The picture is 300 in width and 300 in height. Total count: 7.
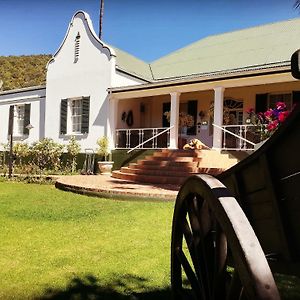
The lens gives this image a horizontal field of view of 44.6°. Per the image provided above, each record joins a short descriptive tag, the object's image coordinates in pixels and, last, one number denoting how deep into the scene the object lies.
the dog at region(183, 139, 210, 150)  13.93
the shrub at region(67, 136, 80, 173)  18.00
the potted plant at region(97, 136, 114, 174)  16.45
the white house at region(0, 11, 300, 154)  15.40
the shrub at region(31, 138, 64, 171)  18.39
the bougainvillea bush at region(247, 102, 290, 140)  5.22
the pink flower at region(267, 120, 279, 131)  5.80
